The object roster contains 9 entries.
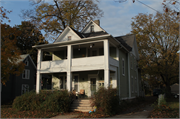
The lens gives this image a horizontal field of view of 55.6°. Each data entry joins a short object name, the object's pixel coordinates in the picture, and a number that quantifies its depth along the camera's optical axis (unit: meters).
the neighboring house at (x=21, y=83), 24.69
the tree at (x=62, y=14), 24.92
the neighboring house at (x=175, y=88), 53.97
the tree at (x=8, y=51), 15.06
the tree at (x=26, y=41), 36.84
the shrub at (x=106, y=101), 11.65
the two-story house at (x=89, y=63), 15.09
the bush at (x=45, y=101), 12.95
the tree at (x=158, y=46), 24.38
